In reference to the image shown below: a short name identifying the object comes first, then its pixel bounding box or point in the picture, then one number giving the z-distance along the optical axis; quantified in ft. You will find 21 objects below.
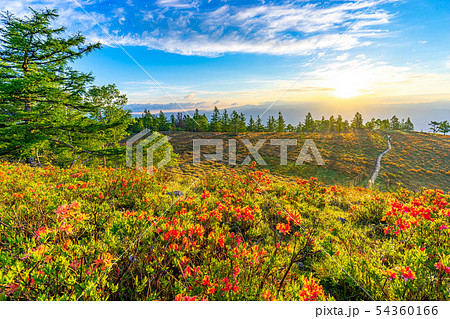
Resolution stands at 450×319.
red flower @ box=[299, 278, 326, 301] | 5.20
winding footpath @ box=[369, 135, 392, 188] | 74.92
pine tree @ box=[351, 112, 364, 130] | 202.37
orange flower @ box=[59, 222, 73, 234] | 6.27
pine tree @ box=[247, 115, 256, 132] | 176.45
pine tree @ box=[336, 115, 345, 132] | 192.34
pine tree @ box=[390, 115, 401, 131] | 219.41
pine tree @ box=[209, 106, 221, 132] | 150.86
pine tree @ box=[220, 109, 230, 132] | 150.90
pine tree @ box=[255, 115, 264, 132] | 180.05
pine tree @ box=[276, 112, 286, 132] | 176.87
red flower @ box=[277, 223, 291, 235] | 7.13
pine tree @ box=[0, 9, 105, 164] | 29.22
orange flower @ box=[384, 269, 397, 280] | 5.79
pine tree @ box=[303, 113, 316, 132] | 195.38
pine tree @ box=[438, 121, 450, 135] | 205.05
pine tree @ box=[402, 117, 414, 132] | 216.33
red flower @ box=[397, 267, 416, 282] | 5.57
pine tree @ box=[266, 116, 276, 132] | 181.06
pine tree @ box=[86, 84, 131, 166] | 33.55
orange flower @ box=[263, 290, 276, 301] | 5.14
